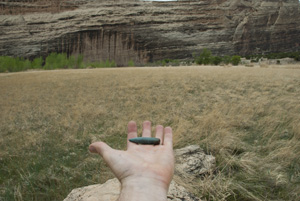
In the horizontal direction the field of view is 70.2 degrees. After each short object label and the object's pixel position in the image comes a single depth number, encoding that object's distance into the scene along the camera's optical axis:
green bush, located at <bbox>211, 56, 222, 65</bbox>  26.20
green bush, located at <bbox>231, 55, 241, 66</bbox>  23.63
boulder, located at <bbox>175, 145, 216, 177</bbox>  2.33
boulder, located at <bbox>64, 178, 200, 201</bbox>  1.69
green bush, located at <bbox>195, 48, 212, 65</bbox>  28.30
